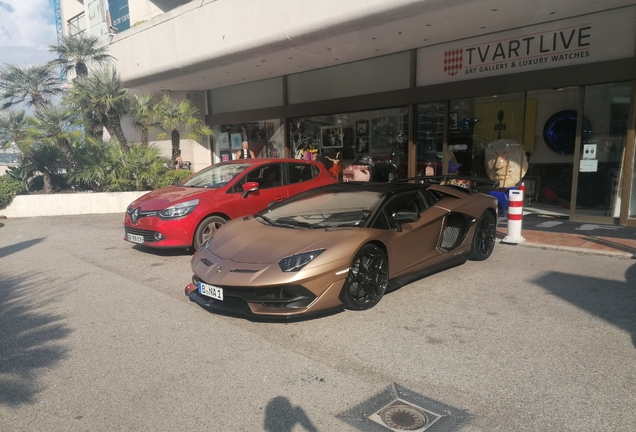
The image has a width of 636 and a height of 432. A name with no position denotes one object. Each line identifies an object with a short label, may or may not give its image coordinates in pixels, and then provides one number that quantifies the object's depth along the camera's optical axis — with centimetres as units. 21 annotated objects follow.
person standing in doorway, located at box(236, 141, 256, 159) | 1811
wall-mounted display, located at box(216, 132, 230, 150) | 1969
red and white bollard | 773
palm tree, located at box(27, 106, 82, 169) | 1421
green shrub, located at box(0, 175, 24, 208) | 1326
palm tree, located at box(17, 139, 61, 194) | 1450
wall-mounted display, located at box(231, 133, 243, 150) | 1910
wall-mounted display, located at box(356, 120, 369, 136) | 1445
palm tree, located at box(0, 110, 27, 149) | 1420
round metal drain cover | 269
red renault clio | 700
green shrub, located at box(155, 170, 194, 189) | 1477
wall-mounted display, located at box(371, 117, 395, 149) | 1369
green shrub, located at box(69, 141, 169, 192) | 1420
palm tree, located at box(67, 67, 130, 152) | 1534
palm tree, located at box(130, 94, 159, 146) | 1609
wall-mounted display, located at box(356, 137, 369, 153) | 1461
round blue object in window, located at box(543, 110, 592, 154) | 1186
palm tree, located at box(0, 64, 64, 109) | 1675
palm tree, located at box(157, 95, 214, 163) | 1638
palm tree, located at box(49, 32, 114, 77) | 1780
